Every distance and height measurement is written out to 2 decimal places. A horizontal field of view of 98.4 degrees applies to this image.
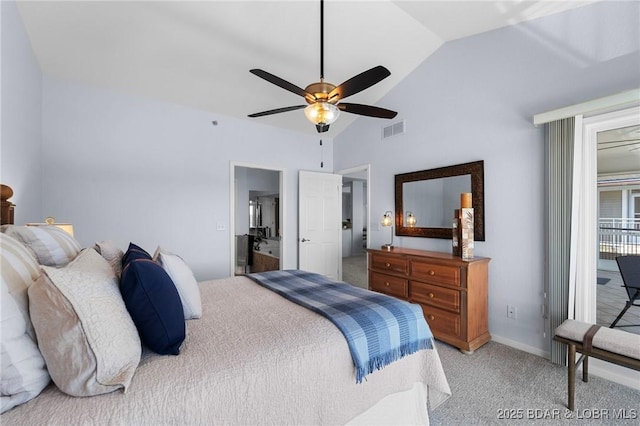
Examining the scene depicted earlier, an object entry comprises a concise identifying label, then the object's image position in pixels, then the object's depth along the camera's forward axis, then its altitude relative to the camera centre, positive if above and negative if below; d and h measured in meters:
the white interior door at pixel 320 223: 4.59 -0.21
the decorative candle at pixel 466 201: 2.83 +0.10
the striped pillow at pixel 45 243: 1.23 -0.15
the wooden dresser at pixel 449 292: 2.63 -0.83
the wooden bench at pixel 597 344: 1.70 -0.87
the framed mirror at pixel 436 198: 2.99 +0.16
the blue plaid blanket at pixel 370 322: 1.35 -0.59
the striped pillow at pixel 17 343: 0.76 -0.38
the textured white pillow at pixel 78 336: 0.83 -0.39
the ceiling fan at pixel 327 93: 1.91 +0.88
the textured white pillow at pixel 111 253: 1.62 -0.26
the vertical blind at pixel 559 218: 2.32 -0.06
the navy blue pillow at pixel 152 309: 1.08 -0.39
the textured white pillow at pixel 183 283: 1.46 -0.39
